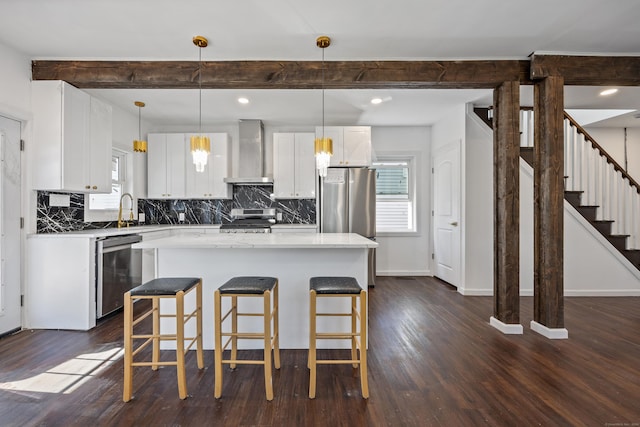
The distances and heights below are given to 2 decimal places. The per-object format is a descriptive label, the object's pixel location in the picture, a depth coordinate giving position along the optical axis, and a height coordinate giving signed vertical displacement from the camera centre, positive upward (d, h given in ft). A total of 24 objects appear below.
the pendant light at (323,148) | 8.53 +1.76
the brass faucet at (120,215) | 13.72 -0.17
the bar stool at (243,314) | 6.29 -2.35
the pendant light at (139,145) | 12.95 +2.79
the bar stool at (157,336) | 6.18 -2.23
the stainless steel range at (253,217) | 15.94 -0.28
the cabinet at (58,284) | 9.79 -2.30
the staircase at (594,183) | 13.89 +1.35
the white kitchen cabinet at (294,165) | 15.94 +2.41
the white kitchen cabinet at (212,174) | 15.96 +1.95
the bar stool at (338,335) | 6.28 -2.28
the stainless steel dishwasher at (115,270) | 10.18 -2.09
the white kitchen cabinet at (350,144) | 15.67 +3.43
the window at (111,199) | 12.71 +0.54
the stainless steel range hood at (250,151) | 15.93 +3.12
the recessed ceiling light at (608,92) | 11.89 +4.70
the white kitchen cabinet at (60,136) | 9.88 +2.46
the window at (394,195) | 17.62 +0.98
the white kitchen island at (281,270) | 8.51 -1.61
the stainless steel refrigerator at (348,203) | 15.23 +0.44
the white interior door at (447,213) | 14.52 -0.03
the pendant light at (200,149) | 8.05 +1.63
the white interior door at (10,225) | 9.12 -0.42
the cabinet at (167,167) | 15.96 +2.30
